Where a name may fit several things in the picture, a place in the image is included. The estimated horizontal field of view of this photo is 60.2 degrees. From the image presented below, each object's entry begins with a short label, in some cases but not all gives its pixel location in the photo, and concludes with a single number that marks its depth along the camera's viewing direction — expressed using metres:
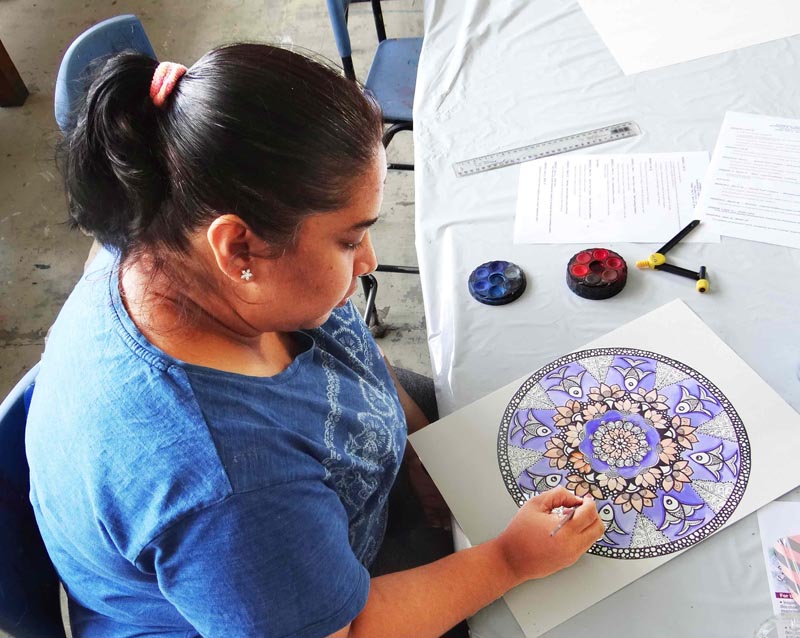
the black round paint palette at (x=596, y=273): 0.94
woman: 0.57
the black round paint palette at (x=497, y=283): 0.97
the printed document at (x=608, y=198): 1.02
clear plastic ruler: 1.13
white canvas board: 0.72
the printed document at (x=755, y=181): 0.99
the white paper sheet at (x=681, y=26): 1.22
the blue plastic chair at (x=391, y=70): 1.59
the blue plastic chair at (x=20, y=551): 0.74
